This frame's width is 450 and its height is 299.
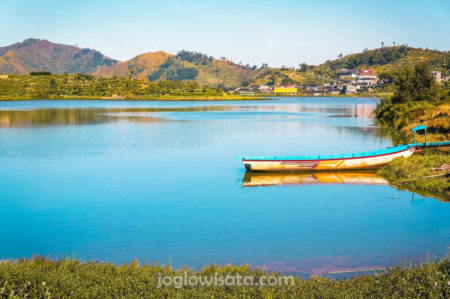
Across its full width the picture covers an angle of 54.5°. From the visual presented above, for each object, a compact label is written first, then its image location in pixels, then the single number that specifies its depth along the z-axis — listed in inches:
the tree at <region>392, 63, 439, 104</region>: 2910.9
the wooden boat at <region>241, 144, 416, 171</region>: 1333.7
